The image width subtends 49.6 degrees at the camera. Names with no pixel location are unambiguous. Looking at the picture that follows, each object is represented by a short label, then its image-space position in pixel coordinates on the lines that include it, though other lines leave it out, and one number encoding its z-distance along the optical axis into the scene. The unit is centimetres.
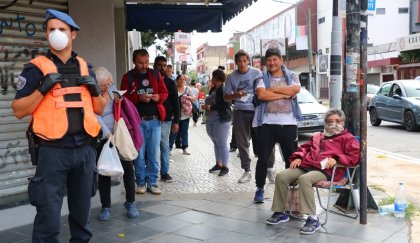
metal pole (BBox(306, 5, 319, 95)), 2965
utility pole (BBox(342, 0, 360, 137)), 523
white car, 1223
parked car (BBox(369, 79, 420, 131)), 1365
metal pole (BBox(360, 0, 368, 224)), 478
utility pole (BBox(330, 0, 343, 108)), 619
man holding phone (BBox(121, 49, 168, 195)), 592
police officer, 317
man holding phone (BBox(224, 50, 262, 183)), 672
